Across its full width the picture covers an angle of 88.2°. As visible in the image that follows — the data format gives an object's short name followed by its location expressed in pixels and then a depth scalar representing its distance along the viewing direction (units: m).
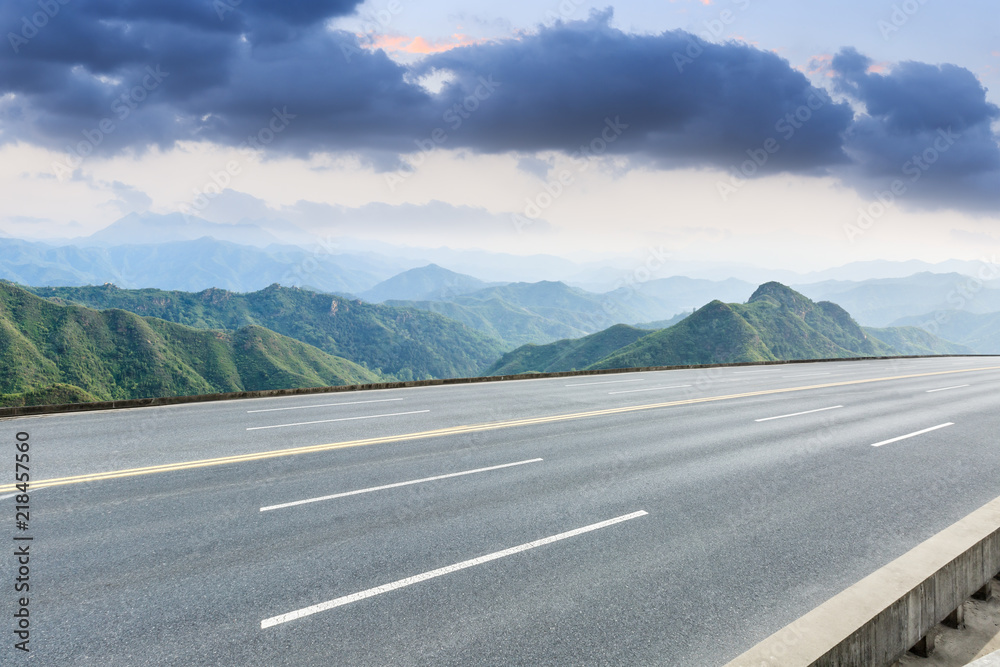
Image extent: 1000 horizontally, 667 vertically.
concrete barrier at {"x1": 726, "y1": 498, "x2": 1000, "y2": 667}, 3.47
